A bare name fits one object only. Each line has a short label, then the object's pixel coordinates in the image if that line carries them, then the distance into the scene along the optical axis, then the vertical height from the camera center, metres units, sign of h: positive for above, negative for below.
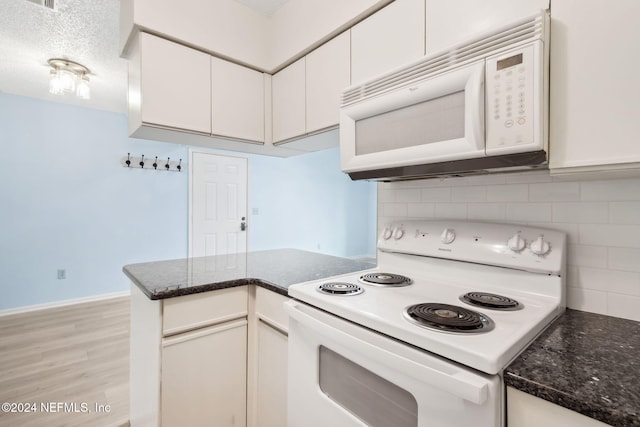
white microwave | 0.83 +0.33
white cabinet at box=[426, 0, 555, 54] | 0.92 +0.66
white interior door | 4.29 +0.07
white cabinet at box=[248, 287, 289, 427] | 1.28 -0.69
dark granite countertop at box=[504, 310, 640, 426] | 0.52 -0.33
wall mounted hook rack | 3.89 +0.61
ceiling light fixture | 2.65 +1.23
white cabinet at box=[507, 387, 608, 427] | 0.55 -0.40
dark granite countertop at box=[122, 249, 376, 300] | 1.26 -0.32
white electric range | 0.66 -0.31
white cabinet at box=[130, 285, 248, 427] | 1.21 -0.66
